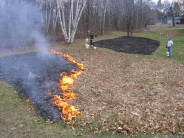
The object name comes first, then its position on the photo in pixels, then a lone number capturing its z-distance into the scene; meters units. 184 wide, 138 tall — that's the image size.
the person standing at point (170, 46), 16.00
